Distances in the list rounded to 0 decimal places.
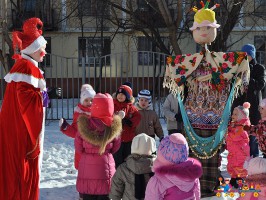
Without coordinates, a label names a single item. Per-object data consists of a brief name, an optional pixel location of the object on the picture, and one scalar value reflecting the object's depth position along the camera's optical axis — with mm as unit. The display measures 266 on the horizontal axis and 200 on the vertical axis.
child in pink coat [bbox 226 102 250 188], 5973
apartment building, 20625
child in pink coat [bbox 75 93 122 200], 4535
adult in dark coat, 6547
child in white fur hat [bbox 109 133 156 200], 4070
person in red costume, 4312
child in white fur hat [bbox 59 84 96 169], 5625
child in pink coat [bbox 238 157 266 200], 3744
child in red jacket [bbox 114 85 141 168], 5867
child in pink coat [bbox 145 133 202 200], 3334
